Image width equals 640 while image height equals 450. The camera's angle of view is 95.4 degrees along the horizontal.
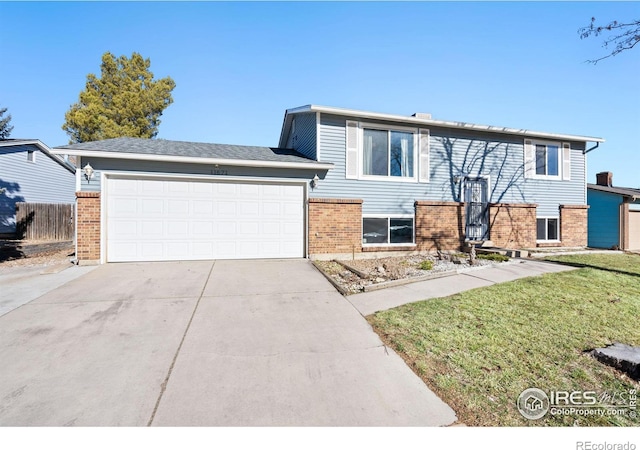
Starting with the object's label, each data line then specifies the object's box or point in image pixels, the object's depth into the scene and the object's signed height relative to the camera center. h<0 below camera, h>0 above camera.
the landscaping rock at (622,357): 2.85 -1.34
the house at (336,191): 8.12 +1.17
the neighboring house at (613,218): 12.93 +0.44
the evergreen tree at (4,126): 17.94 +6.35
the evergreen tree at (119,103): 18.56 +8.42
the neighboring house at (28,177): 14.93 +2.87
